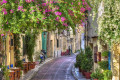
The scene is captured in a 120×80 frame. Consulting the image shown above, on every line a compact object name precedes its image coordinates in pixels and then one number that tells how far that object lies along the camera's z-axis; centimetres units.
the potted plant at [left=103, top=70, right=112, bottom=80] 948
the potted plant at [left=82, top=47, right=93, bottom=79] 1575
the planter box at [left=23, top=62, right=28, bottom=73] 1836
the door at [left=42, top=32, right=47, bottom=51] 3511
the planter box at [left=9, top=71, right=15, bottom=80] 1271
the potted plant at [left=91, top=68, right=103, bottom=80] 1121
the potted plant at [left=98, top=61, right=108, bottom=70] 1135
